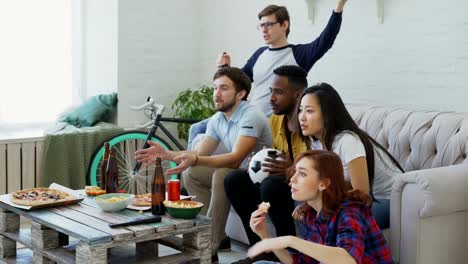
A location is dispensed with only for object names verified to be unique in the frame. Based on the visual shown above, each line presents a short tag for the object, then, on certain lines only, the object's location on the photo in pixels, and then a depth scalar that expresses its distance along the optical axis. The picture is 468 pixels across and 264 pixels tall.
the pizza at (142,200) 3.35
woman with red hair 2.57
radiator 4.89
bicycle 4.97
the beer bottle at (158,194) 3.22
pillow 5.24
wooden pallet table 2.94
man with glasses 4.23
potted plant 5.28
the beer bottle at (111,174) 3.57
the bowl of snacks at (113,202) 3.24
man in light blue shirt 3.78
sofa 2.96
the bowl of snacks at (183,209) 3.15
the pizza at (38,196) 3.35
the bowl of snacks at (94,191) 3.57
